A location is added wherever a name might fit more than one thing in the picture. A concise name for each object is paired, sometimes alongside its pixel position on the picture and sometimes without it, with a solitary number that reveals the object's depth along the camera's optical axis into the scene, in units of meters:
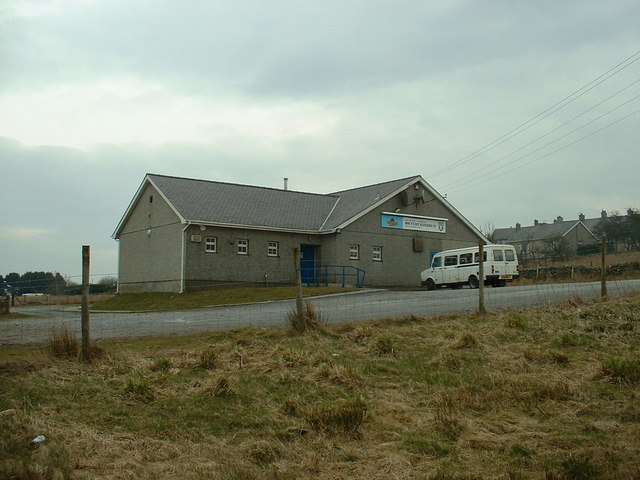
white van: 28.12
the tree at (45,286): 19.41
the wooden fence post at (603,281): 15.72
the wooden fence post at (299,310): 11.52
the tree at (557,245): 59.23
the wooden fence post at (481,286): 13.85
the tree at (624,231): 63.19
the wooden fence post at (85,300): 9.05
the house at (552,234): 76.25
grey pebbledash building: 30.98
